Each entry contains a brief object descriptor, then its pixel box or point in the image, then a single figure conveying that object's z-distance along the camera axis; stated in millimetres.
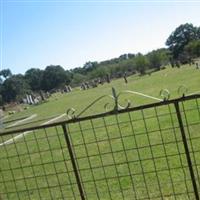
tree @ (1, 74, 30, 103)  131875
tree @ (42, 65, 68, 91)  142500
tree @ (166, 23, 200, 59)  131375
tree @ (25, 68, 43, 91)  144625
